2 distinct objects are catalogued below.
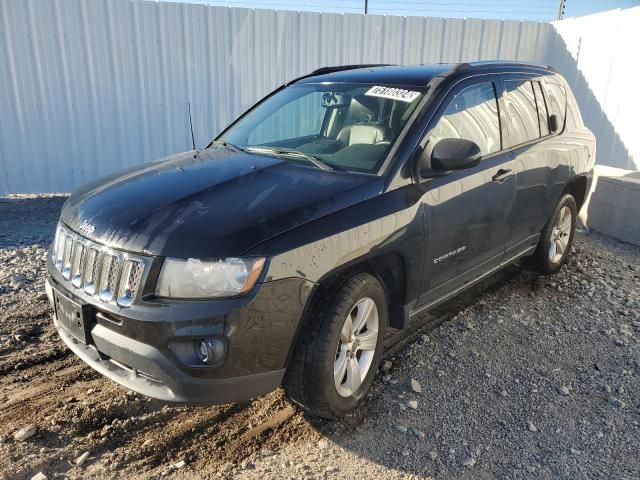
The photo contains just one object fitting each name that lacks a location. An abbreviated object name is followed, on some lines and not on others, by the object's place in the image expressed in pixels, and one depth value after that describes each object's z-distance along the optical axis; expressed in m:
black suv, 2.37
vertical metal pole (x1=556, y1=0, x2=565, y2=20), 13.18
